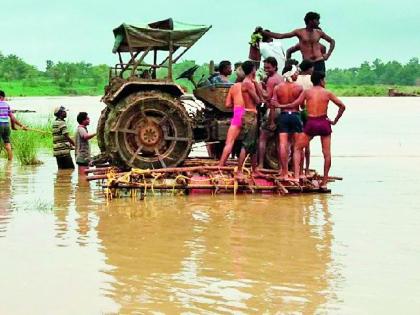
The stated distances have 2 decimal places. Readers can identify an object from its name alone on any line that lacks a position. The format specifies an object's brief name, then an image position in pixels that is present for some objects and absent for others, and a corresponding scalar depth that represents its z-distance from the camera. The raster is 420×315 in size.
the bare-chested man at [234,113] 10.02
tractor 10.45
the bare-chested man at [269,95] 10.24
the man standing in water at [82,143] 12.15
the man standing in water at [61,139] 12.76
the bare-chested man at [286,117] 10.06
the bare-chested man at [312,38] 10.79
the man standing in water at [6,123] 14.90
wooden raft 9.72
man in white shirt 10.88
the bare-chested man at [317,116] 10.02
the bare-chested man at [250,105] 9.98
